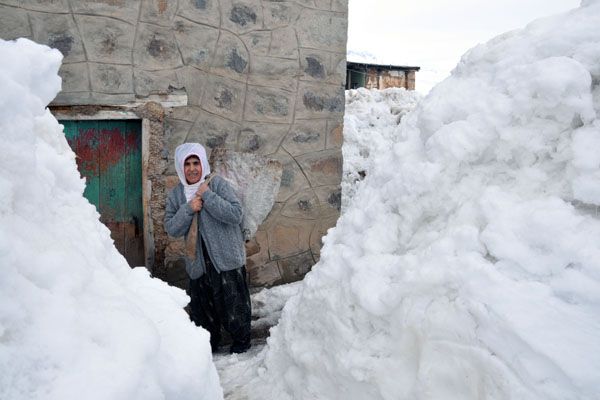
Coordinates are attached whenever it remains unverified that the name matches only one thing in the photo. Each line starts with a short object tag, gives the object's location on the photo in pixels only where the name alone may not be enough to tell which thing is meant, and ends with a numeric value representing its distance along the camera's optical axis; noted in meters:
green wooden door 4.31
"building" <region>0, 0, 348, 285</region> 4.07
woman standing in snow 3.50
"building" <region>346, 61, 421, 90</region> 18.30
